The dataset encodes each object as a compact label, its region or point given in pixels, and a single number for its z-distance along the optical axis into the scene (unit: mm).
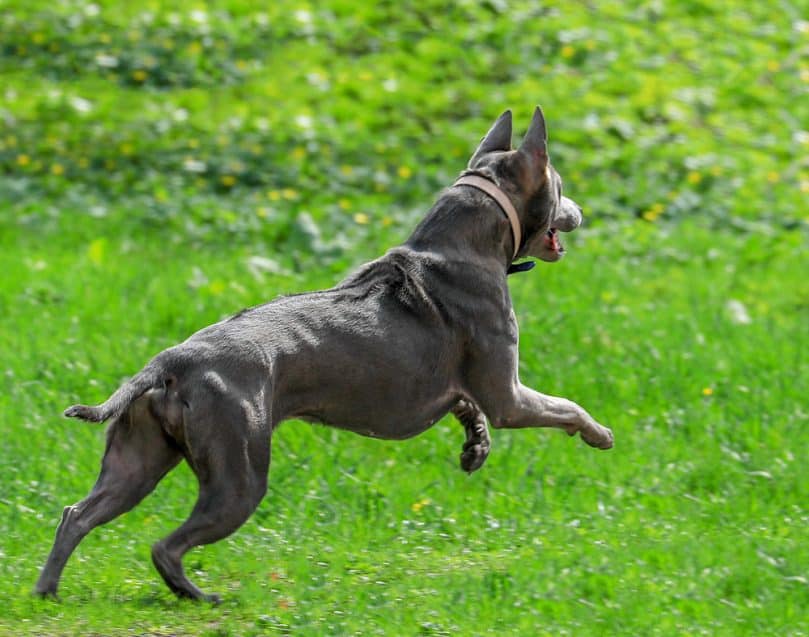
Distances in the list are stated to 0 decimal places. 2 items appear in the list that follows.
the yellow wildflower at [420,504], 14367
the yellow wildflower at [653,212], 23734
